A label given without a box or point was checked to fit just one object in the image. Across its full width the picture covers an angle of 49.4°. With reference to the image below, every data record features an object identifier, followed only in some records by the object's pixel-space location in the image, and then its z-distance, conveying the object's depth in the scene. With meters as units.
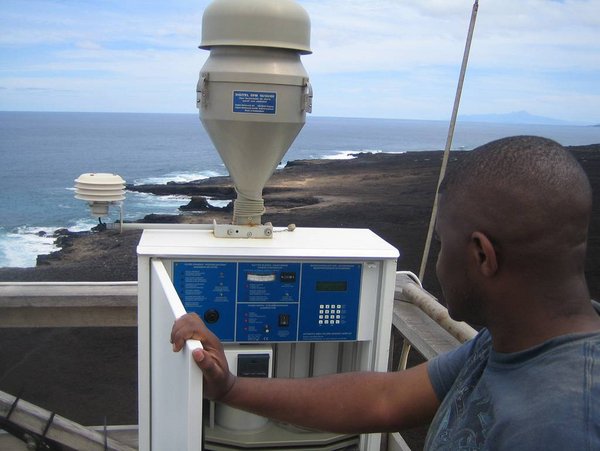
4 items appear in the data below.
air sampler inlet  2.90
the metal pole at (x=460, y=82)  3.43
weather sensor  3.45
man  1.19
